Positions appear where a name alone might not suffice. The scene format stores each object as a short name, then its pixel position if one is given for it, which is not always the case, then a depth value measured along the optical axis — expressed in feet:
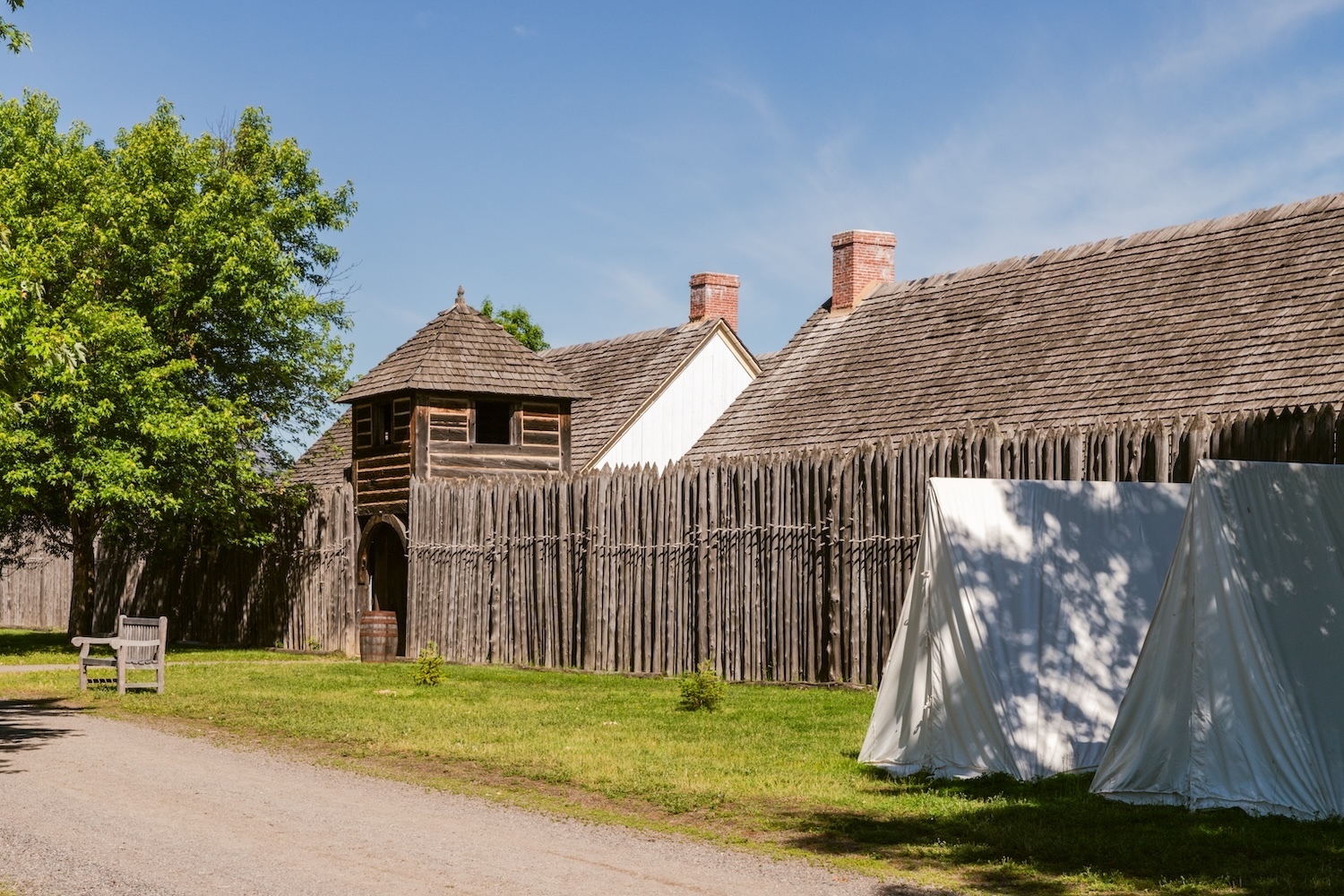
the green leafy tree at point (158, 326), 76.89
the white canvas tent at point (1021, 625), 34.14
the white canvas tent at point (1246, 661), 28.76
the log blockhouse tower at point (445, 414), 82.38
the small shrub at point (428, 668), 58.08
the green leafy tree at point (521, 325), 163.95
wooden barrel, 73.97
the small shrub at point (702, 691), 47.70
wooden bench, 54.49
